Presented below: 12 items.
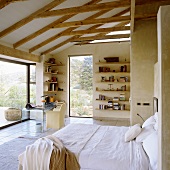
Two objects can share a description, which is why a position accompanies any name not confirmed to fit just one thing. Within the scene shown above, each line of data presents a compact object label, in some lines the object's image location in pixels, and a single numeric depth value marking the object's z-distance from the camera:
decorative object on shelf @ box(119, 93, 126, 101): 7.42
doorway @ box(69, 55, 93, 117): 8.13
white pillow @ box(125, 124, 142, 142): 2.89
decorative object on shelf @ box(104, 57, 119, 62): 7.45
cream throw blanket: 2.16
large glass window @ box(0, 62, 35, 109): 6.27
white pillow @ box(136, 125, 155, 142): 2.77
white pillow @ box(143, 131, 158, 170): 2.05
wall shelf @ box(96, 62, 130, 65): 7.39
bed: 2.16
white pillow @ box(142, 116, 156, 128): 3.22
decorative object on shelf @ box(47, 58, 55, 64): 8.04
